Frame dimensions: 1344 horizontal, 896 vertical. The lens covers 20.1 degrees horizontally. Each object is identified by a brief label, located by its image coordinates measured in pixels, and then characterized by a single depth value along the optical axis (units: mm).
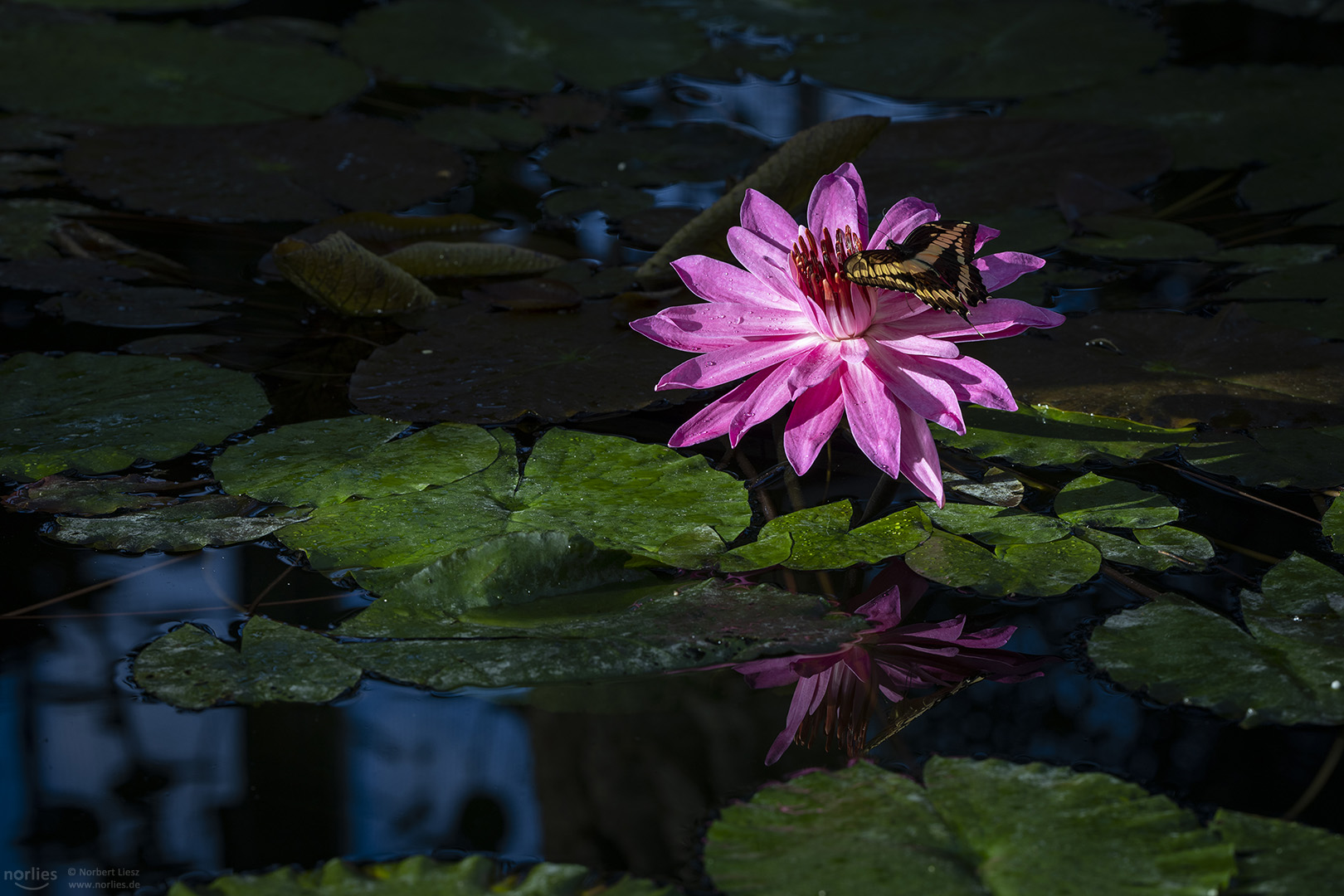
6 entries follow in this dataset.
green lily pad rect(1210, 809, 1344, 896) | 1576
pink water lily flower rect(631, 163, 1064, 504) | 1722
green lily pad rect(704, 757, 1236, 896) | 1580
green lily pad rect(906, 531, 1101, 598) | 1719
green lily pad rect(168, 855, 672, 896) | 1586
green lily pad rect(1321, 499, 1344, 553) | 1744
